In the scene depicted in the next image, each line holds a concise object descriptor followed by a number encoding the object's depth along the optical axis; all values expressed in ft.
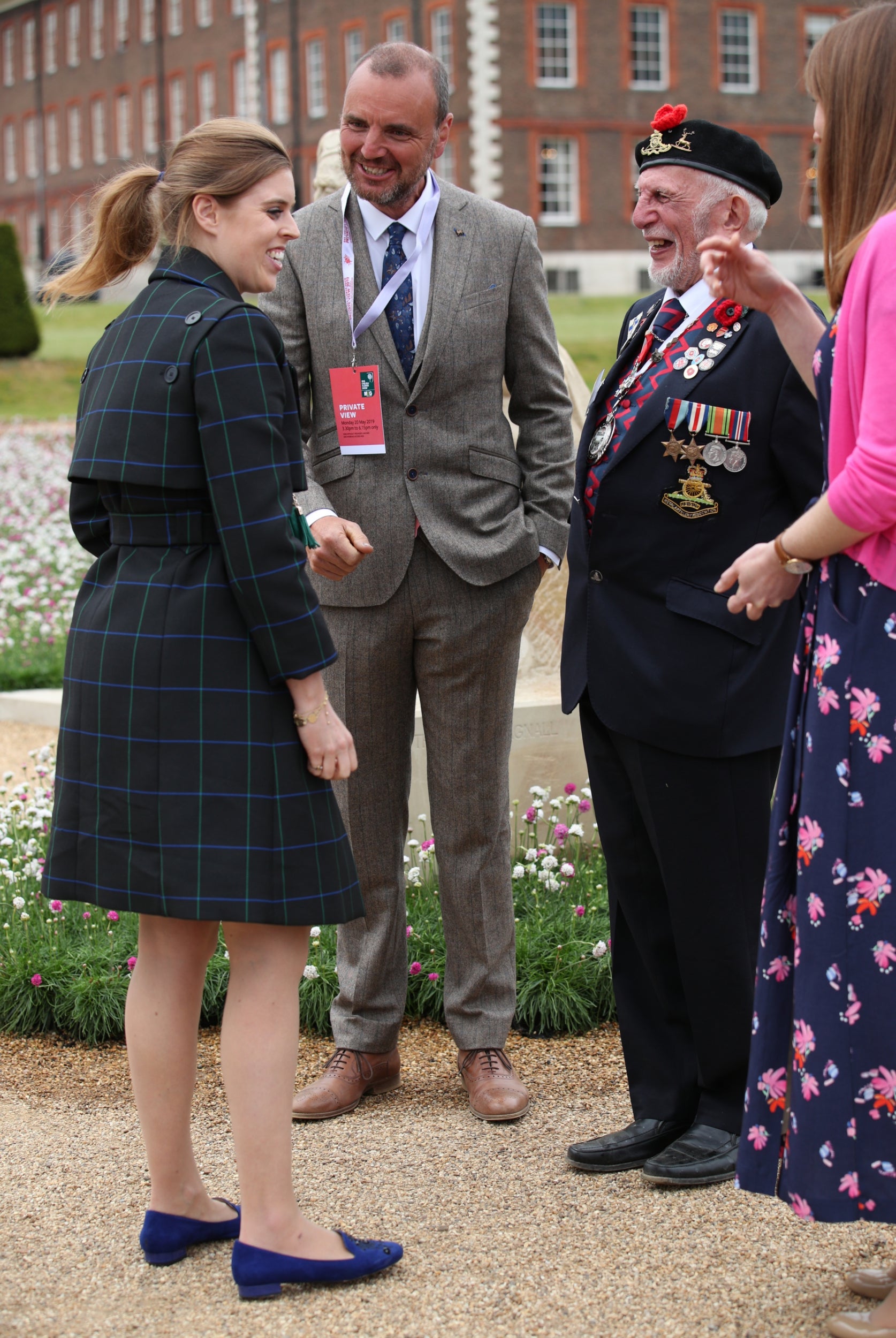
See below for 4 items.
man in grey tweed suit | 23.79
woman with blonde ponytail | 17.03
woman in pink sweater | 15.80
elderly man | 20.03
